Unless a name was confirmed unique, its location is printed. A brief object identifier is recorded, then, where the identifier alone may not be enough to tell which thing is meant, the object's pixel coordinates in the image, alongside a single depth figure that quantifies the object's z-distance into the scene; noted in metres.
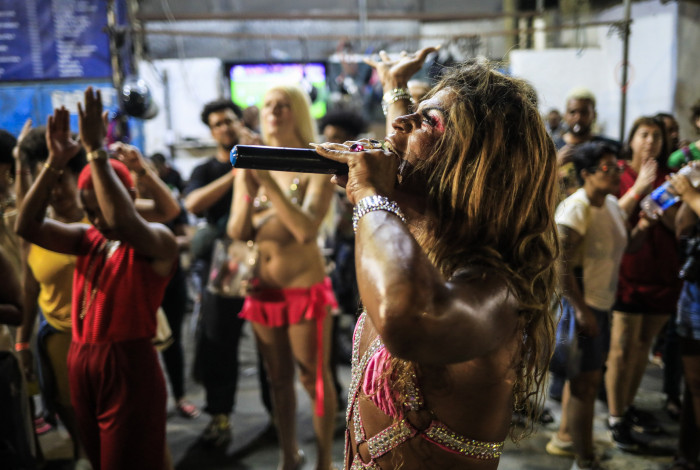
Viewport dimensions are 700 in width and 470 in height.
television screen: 8.62
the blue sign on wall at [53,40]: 6.68
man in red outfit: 2.07
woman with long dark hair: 1.07
